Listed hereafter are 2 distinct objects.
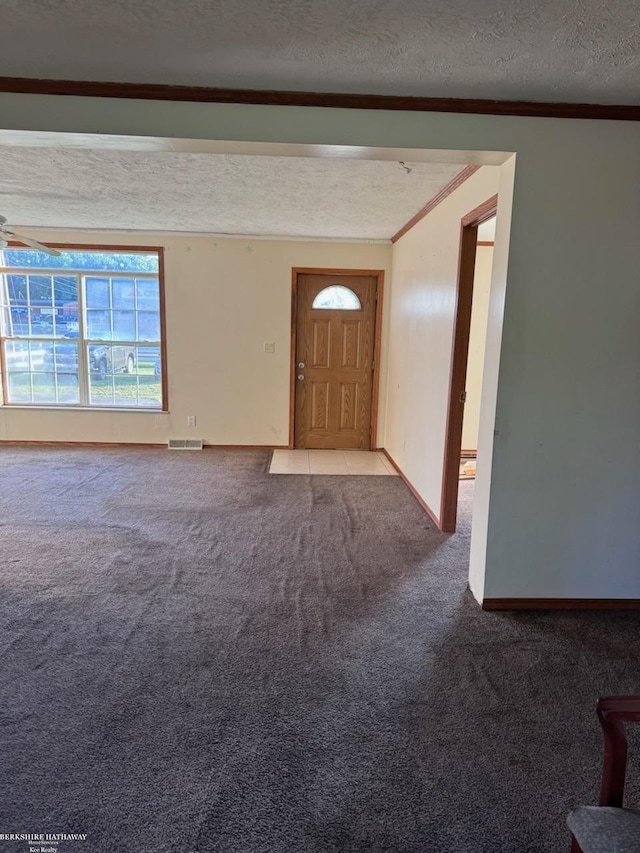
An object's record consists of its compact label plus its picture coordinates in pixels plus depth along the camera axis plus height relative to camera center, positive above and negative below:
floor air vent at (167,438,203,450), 6.01 -1.23
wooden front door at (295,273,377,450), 5.90 -0.21
